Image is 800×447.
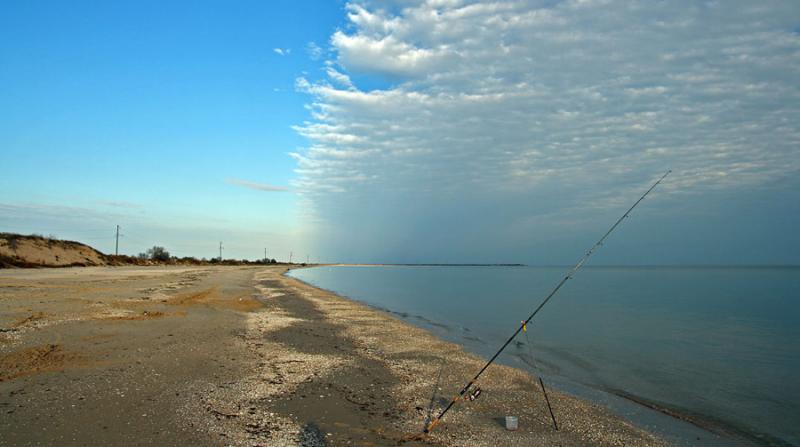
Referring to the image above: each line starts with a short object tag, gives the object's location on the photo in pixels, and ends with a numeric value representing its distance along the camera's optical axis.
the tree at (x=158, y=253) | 101.31
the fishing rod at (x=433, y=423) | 6.77
